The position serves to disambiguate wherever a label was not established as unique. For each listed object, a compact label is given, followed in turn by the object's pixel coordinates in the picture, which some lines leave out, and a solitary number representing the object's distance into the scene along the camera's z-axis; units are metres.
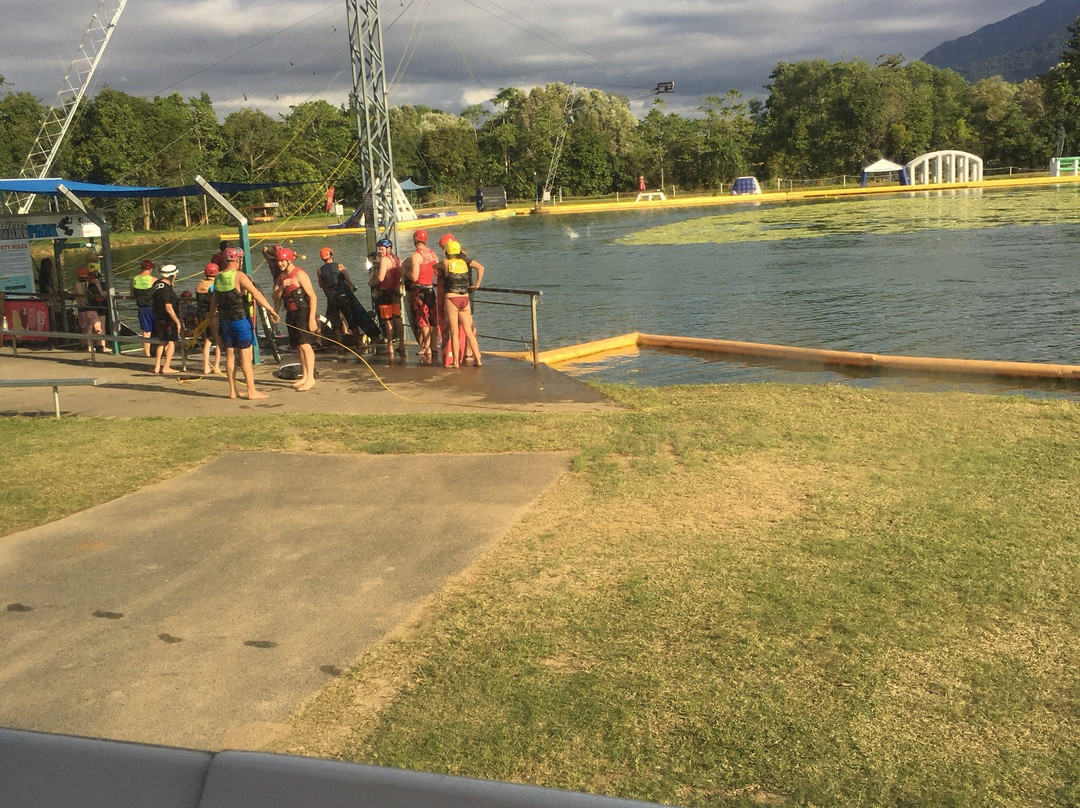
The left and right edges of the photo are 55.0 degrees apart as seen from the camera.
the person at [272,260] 13.43
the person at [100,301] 15.94
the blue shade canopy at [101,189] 14.71
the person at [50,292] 16.48
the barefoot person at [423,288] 13.67
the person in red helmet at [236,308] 11.27
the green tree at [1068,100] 78.62
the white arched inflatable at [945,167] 70.50
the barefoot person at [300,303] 11.88
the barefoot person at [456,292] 12.62
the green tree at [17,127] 64.44
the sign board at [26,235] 15.55
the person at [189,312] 14.98
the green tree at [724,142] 83.62
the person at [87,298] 15.98
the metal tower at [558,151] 79.25
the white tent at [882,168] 74.44
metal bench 10.16
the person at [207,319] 13.29
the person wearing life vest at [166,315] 13.22
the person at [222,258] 11.13
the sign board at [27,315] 16.31
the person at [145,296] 15.27
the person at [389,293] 13.89
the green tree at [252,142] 69.12
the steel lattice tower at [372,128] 15.71
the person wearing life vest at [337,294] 14.32
